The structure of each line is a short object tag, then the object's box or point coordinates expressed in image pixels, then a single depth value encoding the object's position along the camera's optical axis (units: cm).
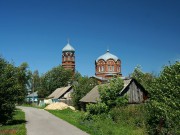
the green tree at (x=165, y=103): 1644
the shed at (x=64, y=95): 7106
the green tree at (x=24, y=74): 9266
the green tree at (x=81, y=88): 5358
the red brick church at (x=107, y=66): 8844
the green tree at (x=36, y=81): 12122
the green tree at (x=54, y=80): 9575
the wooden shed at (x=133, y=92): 3747
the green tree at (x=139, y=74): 6535
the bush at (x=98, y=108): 3350
